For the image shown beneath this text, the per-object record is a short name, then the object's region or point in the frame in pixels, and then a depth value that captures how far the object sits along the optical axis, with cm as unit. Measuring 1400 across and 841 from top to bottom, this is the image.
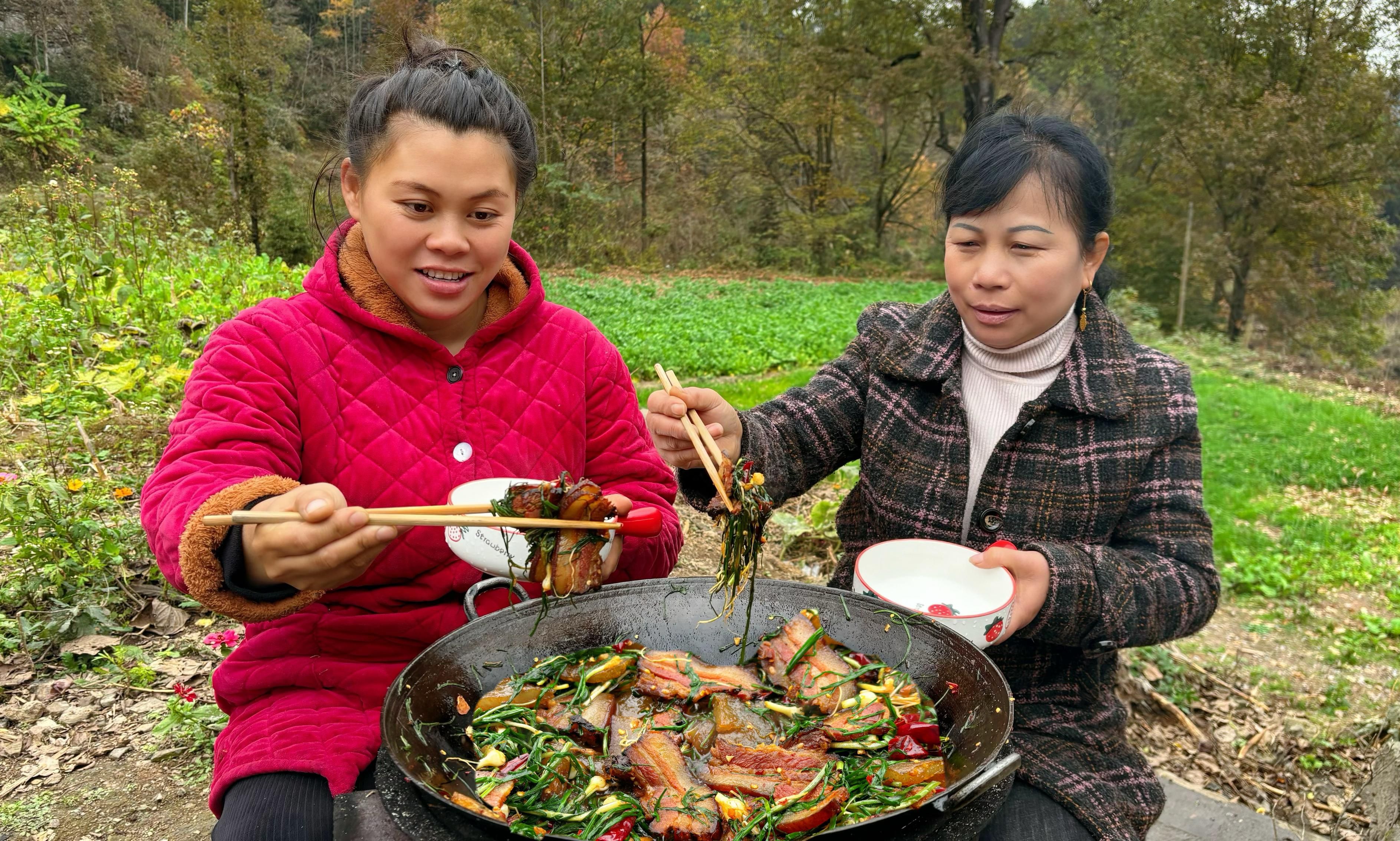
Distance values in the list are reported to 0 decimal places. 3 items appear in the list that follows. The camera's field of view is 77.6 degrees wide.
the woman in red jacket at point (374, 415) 175
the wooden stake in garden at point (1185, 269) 2305
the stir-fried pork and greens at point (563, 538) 176
